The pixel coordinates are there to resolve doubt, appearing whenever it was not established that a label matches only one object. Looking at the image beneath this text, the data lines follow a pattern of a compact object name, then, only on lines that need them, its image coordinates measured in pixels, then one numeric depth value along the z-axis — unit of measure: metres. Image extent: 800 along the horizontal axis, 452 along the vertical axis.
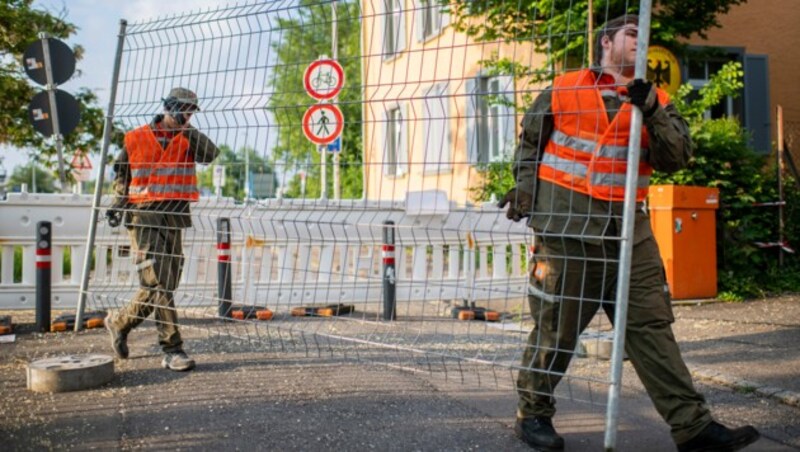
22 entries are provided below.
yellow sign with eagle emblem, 10.42
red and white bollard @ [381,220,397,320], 8.34
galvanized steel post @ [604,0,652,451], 3.60
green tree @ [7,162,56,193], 78.33
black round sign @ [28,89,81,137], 8.49
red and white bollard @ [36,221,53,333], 7.82
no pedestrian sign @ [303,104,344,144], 4.89
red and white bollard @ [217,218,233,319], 6.78
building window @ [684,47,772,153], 15.76
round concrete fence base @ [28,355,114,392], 5.21
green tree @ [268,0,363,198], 4.85
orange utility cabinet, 9.26
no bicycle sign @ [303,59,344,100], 5.13
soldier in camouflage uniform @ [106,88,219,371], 5.85
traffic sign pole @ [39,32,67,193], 8.32
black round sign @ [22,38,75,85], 8.37
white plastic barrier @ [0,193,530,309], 7.43
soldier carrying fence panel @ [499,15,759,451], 3.73
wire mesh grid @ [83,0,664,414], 4.49
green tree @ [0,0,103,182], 12.41
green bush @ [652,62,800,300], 10.28
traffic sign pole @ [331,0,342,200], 4.83
